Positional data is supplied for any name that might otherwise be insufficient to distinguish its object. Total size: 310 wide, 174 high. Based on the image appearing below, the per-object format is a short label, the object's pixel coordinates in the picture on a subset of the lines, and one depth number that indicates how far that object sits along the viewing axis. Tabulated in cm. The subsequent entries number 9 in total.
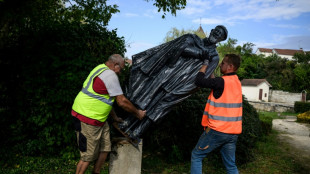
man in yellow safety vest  311
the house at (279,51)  8019
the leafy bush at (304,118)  1780
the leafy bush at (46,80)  458
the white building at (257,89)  4075
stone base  378
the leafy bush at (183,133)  564
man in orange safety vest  299
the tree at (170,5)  747
